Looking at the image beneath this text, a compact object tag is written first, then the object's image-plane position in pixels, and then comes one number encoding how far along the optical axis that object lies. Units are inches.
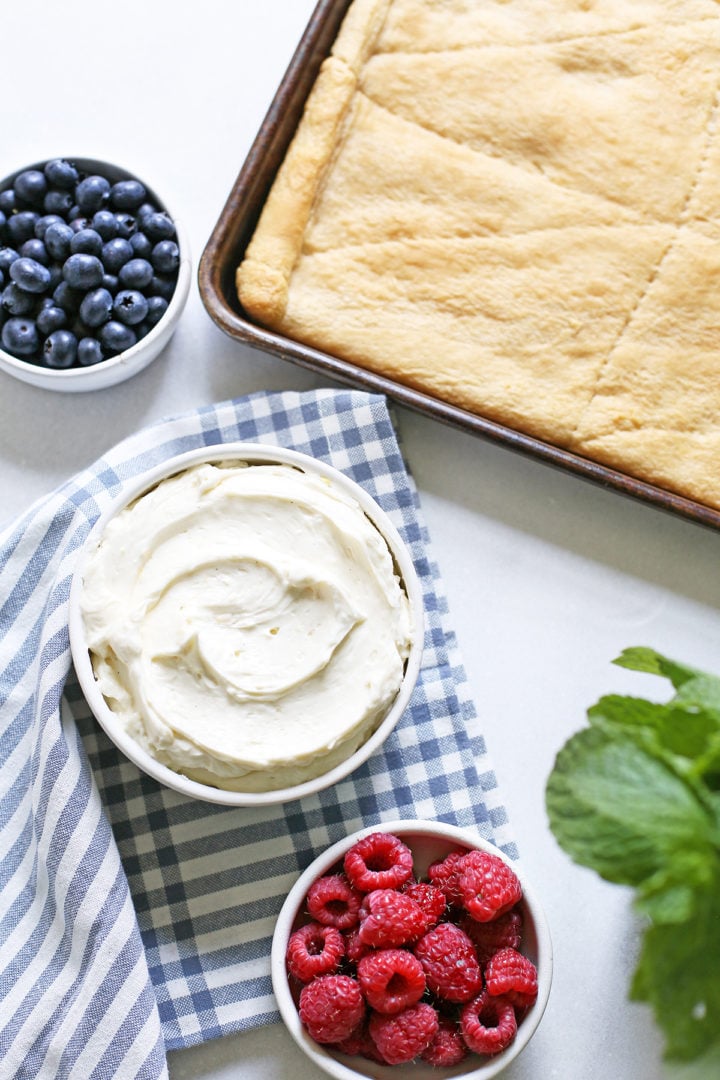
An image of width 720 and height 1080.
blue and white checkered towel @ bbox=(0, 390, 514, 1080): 33.3
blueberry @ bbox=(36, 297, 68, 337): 34.5
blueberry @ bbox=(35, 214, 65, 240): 34.7
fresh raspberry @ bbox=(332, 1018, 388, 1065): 32.8
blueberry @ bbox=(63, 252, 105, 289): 34.3
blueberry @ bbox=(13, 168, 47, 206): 34.9
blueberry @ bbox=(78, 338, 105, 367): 34.6
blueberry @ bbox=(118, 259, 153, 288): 34.5
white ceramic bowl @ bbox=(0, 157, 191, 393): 34.6
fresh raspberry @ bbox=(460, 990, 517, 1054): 32.3
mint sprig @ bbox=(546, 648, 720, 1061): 29.1
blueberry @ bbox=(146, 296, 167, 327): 34.8
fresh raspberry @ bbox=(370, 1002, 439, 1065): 32.1
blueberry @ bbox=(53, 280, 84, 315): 34.6
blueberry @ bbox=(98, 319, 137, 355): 34.6
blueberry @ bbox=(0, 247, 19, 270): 34.7
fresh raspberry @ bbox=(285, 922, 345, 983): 32.6
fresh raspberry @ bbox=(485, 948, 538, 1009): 32.4
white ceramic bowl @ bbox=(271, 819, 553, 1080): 32.7
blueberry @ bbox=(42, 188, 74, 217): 34.9
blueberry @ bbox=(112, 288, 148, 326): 34.5
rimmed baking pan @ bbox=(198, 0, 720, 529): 34.4
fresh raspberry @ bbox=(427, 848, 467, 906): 33.1
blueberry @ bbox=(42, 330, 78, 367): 34.5
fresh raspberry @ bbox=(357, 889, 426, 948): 32.2
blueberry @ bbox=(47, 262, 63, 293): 34.8
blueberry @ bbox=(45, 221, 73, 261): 34.5
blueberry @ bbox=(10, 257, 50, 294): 34.3
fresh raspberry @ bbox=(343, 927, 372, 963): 32.6
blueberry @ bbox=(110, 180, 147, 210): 34.9
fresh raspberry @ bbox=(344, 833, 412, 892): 32.7
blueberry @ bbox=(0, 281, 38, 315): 34.6
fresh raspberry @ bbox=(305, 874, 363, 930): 32.9
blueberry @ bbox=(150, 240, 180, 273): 34.8
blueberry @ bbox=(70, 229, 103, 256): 34.4
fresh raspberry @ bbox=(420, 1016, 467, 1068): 32.7
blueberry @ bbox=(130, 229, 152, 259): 34.8
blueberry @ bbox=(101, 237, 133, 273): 34.6
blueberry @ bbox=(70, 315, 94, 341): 34.9
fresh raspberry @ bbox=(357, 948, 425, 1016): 32.1
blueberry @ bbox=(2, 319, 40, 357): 34.5
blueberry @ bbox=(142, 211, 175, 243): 34.8
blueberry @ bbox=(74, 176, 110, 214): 34.8
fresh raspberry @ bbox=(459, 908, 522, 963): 33.0
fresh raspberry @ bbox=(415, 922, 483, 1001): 32.5
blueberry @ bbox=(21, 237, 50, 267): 34.6
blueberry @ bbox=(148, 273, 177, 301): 34.9
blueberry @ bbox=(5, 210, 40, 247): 34.8
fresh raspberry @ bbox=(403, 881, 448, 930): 32.8
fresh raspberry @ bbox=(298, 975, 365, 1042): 32.2
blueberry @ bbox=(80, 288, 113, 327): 34.4
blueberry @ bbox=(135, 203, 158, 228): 34.9
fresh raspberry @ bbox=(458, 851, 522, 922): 32.4
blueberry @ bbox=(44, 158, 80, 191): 34.9
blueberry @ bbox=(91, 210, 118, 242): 34.7
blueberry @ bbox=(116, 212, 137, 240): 34.8
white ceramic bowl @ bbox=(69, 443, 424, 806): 32.4
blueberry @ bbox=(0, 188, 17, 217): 34.9
